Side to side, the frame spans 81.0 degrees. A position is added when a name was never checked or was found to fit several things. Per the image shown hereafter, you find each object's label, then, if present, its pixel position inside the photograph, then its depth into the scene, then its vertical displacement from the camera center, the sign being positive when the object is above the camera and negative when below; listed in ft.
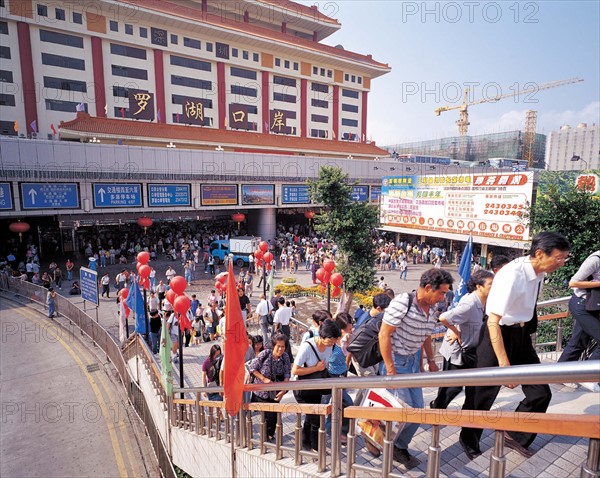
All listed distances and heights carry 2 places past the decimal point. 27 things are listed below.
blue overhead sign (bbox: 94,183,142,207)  70.85 -1.39
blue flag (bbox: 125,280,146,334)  32.27 -10.80
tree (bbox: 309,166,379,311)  39.99 -4.08
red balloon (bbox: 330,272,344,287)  34.03 -8.66
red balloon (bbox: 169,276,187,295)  25.70 -6.98
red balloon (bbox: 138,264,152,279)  32.50 -7.58
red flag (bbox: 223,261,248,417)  12.34 -5.84
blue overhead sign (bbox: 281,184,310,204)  95.66 -1.29
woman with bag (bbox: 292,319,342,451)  12.28 -6.09
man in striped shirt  9.80 -3.96
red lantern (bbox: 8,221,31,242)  63.89 -7.11
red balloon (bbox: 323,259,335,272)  33.14 -7.06
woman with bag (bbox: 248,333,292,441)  14.66 -7.57
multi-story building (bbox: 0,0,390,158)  91.81 +36.65
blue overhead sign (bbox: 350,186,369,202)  107.04 -0.71
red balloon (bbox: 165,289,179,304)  27.89 -8.64
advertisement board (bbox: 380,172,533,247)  62.69 -2.73
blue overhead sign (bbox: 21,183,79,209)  63.57 -1.49
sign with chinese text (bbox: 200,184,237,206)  83.71 -1.48
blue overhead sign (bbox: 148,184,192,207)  76.89 -1.44
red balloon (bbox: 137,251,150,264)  34.42 -6.69
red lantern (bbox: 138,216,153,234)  75.05 -6.95
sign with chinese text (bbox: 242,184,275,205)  89.86 -1.27
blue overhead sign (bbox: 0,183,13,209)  61.31 -1.47
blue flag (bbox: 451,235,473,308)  29.81 -6.33
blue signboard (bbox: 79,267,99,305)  37.68 -10.46
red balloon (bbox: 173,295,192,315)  24.61 -8.08
